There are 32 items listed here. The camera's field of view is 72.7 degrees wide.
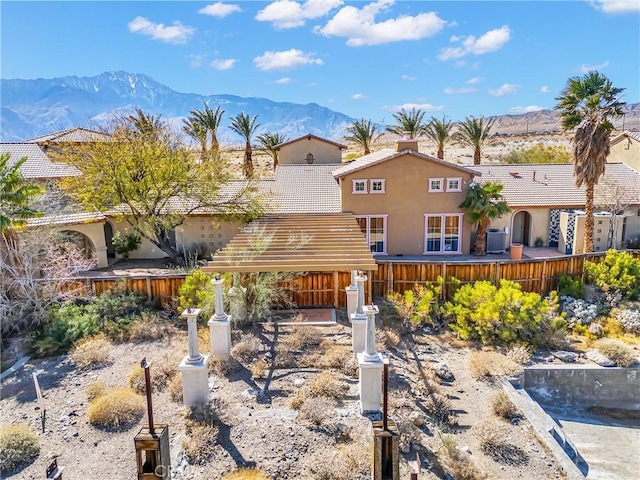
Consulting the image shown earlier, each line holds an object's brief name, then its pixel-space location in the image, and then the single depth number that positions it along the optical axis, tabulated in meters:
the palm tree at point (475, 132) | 41.56
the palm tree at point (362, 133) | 47.69
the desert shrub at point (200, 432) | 9.34
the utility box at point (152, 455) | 7.59
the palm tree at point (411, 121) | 46.69
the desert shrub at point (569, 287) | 19.06
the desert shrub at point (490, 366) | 13.53
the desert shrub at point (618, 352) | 14.63
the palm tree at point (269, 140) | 48.81
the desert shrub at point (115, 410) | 10.73
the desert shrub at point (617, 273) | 18.88
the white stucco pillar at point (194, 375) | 10.92
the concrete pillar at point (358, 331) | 13.59
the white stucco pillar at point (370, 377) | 10.87
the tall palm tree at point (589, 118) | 21.05
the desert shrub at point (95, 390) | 11.99
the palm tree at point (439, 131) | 44.56
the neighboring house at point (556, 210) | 25.25
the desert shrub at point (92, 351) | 14.04
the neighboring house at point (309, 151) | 40.12
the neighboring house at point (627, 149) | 30.20
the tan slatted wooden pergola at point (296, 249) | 13.68
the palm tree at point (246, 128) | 45.03
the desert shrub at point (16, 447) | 9.40
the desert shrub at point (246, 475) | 8.48
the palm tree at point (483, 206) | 23.83
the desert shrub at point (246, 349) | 14.23
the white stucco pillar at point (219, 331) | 13.59
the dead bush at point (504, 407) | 11.45
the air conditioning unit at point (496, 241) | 26.29
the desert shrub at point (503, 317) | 15.90
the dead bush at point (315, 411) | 10.44
